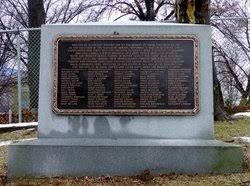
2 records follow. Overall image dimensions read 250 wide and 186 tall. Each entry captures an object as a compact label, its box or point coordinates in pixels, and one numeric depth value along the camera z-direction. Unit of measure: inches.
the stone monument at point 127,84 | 145.4
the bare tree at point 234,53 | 473.6
